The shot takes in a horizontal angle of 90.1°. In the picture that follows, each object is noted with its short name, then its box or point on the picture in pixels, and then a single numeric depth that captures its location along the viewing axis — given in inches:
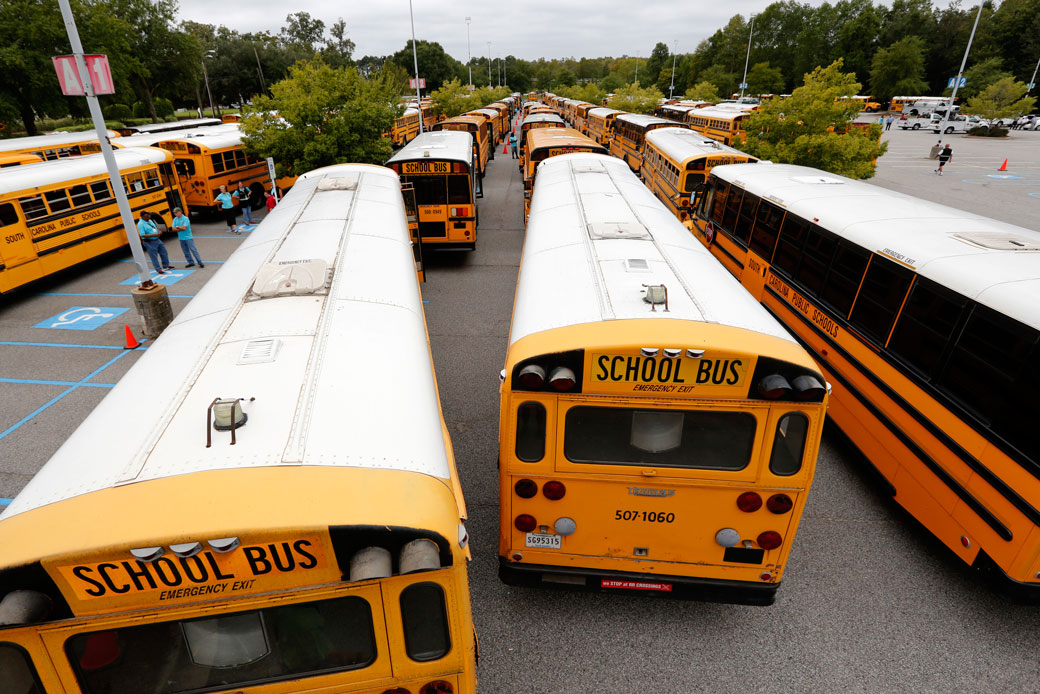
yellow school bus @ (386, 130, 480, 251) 458.0
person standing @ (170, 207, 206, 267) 471.8
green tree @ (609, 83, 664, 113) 1370.6
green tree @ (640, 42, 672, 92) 4128.9
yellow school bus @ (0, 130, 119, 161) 703.2
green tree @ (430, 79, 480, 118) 1429.6
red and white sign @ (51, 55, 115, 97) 301.9
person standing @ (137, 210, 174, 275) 440.5
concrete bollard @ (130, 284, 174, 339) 350.3
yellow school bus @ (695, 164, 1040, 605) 153.6
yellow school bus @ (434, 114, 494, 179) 892.0
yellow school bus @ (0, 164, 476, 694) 75.8
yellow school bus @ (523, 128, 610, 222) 569.0
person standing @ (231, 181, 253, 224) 623.2
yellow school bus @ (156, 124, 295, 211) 642.8
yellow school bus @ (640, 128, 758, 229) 482.3
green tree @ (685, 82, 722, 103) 1979.6
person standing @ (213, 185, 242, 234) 579.0
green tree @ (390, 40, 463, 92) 3253.0
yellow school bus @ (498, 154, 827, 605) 127.0
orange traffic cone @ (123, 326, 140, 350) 352.2
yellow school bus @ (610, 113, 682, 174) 783.7
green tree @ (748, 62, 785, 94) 2493.8
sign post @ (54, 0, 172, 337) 300.5
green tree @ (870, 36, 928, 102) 2397.9
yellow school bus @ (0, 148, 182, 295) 402.3
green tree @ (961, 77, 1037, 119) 1555.1
